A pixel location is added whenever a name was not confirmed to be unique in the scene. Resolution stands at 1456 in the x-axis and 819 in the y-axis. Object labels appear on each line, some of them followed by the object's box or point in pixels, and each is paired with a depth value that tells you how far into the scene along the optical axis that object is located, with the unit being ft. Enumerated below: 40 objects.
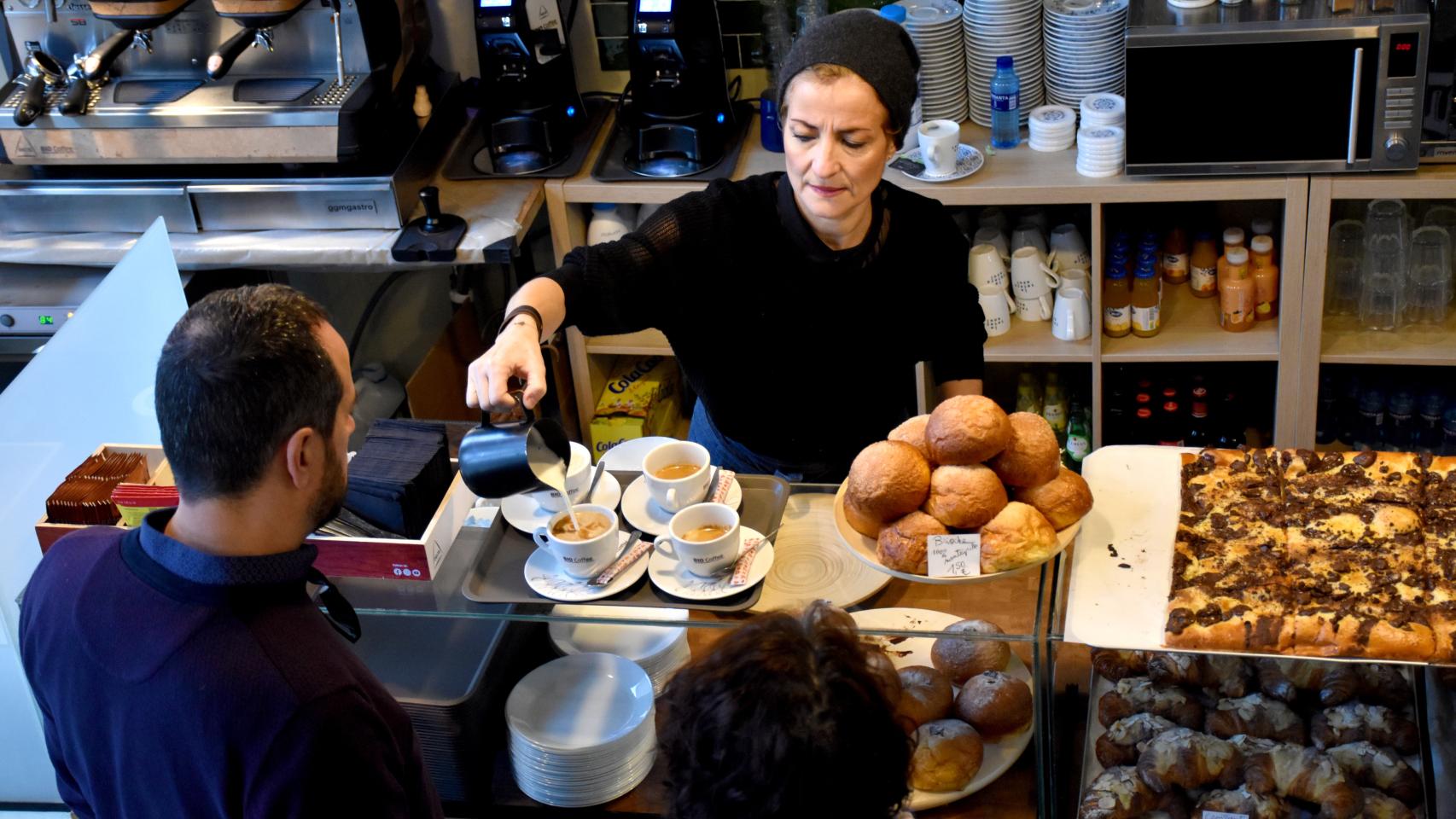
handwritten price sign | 5.75
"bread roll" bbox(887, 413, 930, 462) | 6.10
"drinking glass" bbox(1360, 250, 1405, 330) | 11.31
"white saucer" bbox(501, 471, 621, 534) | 6.62
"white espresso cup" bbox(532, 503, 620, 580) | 6.15
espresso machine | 11.27
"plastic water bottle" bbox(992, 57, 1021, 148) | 11.30
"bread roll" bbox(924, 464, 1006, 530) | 5.79
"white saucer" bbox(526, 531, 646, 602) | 6.15
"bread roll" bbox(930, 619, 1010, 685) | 6.15
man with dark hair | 5.03
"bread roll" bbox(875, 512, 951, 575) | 5.80
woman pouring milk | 7.13
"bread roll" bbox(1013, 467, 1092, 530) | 5.94
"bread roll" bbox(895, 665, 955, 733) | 6.10
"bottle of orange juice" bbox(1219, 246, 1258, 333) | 11.41
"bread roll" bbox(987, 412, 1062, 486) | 5.94
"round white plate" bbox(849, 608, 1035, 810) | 5.85
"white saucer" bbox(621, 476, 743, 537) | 6.54
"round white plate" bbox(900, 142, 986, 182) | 11.09
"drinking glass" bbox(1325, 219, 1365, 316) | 11.50
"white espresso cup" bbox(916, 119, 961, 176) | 11.04
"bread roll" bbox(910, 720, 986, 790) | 5.88
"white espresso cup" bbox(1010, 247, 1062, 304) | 11.71
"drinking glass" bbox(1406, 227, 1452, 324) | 11.18
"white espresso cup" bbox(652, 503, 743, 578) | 6.07
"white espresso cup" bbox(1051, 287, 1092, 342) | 11.64
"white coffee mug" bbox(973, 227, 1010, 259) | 11.91
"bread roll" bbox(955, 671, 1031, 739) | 6.01
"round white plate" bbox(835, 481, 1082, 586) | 5.83
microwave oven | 10.05
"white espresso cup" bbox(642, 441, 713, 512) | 6.52
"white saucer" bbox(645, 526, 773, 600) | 6.08
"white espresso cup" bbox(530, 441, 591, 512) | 6.57
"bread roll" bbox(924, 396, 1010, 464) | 5.83
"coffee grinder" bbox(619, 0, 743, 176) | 11.34
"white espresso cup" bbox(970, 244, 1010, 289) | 11.71
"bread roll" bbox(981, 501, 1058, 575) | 5.71
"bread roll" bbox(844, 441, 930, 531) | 5.86
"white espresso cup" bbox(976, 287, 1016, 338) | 11.76
